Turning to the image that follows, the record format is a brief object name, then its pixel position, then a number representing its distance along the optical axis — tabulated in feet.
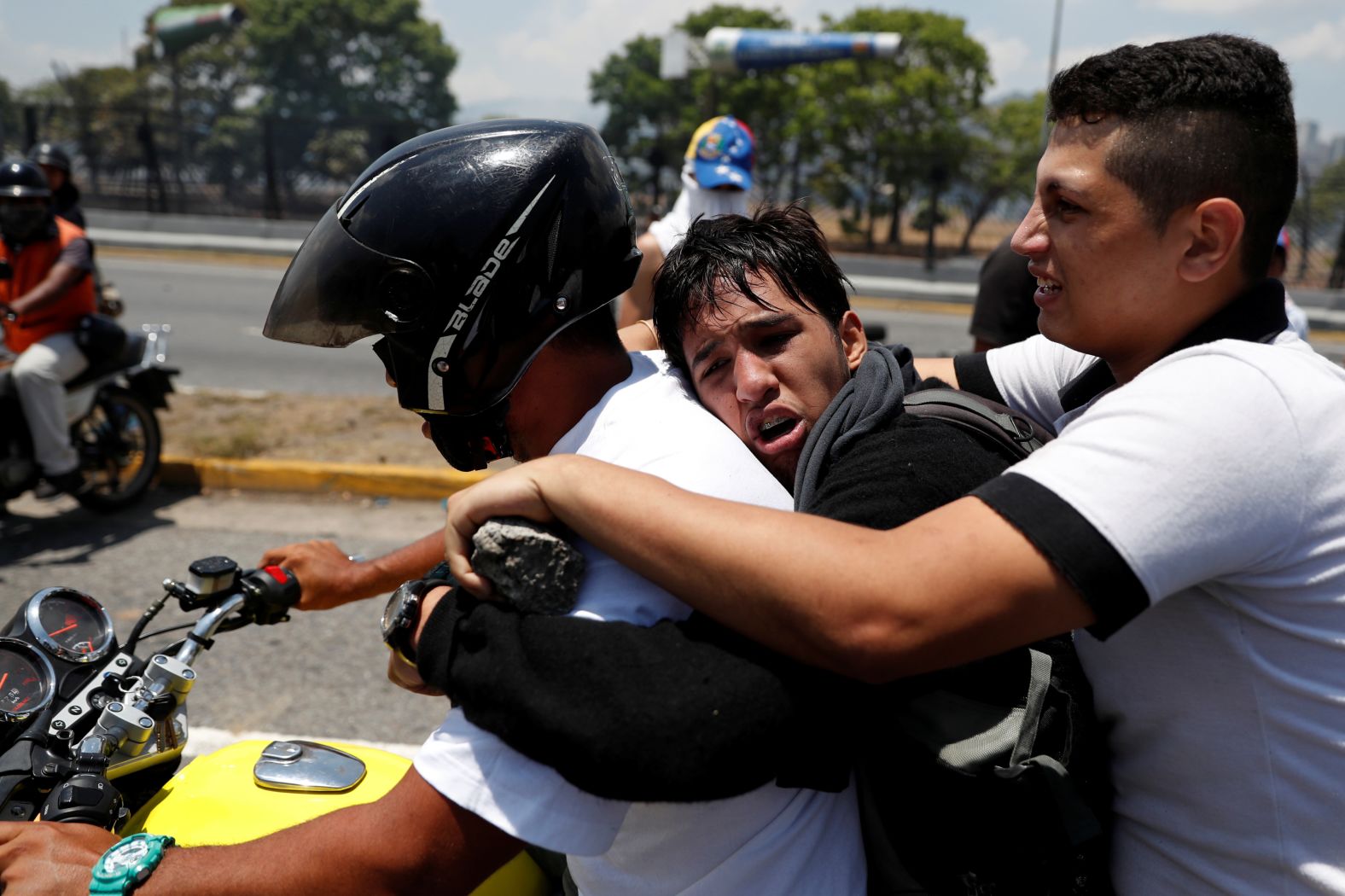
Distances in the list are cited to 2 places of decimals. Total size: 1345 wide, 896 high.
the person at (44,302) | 19.61
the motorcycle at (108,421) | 19.58
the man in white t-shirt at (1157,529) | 3.84
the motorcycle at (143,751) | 5.39
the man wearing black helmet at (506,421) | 4.38
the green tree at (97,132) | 71.15
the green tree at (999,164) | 69.36
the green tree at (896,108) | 75.41
